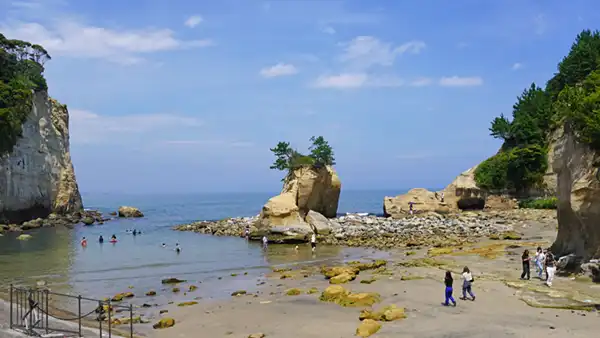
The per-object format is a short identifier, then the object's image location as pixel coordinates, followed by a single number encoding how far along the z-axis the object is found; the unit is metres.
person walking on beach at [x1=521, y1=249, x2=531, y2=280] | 22.67
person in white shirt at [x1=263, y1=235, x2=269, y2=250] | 42.44
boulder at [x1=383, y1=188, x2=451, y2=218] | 67.25
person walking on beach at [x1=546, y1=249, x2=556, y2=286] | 20.98
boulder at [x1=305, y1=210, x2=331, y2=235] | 48.00
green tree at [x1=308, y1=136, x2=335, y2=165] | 55.88
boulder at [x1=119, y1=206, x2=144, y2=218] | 92.25
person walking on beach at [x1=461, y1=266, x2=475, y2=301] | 19.41
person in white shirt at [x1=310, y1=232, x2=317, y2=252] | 39.84
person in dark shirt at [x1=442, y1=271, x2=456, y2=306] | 18.47
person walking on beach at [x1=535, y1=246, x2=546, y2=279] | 23.60
